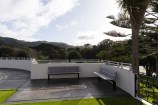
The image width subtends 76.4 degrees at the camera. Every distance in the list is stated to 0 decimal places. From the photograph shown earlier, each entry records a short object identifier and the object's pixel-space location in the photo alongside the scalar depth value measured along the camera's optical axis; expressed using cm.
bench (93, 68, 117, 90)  463
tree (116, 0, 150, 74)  398
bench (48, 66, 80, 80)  618
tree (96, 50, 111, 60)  861
